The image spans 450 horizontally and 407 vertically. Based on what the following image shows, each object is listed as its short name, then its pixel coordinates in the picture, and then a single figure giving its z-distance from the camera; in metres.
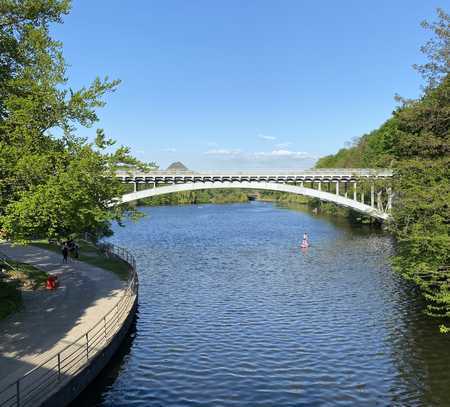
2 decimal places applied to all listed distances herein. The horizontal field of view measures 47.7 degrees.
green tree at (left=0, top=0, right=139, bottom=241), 16.75
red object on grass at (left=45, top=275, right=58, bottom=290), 25.36
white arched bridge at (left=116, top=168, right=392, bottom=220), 57.88
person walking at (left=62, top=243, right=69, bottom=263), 33.09
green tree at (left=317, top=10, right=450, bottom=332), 18.47
